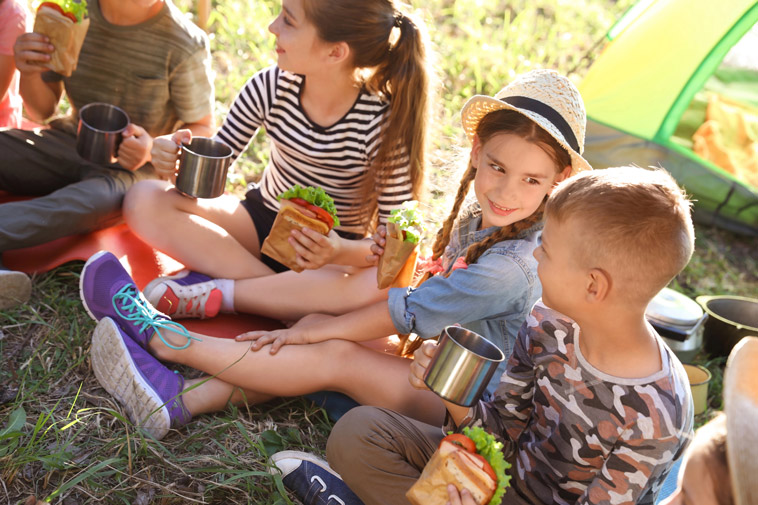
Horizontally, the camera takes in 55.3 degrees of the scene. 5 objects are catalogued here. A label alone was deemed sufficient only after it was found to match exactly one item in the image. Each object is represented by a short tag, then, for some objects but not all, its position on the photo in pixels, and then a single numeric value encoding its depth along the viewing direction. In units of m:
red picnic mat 3.16
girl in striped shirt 3.07
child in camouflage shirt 1.96
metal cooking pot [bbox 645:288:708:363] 3.54
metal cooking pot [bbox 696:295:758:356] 3.74
